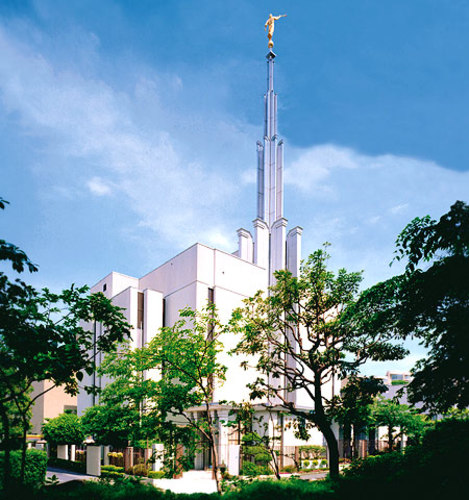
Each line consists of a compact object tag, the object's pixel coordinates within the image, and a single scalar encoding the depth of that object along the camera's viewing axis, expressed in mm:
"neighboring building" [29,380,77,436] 57781
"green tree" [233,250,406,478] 16719
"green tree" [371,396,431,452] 41781
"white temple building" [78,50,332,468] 36656
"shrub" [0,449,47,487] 20031
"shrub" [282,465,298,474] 32956
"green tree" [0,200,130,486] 7996
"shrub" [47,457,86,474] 34219
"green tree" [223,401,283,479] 15195
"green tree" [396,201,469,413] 11781
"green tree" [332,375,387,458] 16766
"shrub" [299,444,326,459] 36688
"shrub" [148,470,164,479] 27666
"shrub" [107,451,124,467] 33375
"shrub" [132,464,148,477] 29227
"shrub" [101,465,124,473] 31469
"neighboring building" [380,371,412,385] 84912
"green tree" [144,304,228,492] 15812
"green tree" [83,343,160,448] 16203
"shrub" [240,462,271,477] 17378
